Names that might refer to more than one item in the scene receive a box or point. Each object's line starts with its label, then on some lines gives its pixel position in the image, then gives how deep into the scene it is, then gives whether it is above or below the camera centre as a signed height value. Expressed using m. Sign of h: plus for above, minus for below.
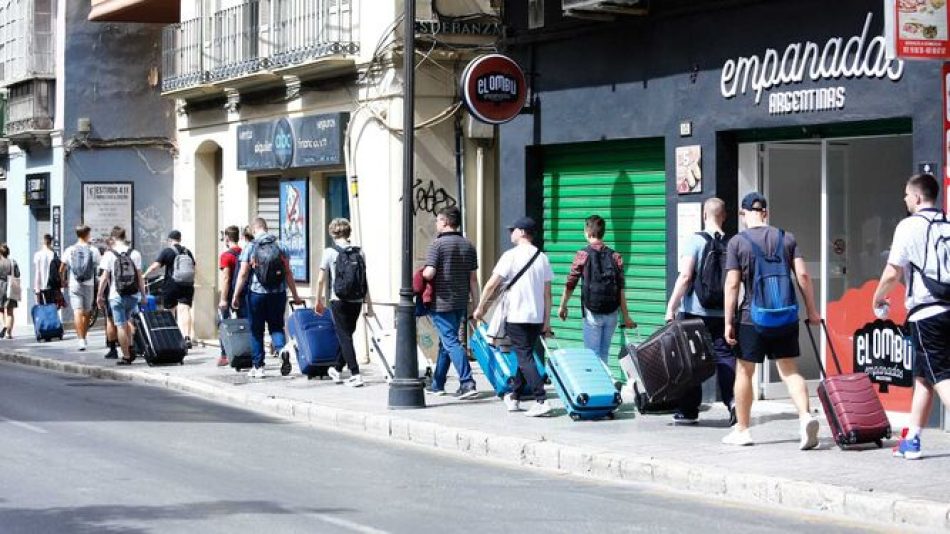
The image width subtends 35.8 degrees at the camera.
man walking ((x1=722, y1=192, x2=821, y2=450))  11.08 -0.38
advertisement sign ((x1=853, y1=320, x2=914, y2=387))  12.56 -0.88
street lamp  14.20 -0.56
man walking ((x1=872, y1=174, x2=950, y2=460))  10.25 -0.25
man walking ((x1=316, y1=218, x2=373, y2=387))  16.08 -0.28
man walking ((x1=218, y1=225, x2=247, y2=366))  19.00 -0.11
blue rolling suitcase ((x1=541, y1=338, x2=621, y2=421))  13.20 -1.17
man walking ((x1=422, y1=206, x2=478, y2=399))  15.08 -0.24
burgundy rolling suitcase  10.86 -1.17
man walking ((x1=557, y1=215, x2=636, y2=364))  14.20 -0.32
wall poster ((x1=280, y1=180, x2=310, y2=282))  22.05 +0.48
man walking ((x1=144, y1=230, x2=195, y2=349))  21.75 -0.27
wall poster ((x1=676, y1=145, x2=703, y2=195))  14.63 +0.84
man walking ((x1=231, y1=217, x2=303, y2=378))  17.33 -0.32
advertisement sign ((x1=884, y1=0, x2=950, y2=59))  11.31 +1.74
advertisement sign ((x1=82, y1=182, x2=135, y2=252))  28.41 +0.99
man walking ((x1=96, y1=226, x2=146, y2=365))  20.09 -0.36
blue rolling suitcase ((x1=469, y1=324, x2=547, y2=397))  14.52 -1.06
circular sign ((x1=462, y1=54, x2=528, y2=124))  16.08 +1.85
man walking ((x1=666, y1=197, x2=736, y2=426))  12.50 -0.31
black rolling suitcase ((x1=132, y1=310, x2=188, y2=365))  19.89 -1.10
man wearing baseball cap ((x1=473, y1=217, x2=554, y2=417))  13.67 -0.41
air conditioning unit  14.91 +2.54
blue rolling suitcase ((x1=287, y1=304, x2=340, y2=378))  16.97 -0.96
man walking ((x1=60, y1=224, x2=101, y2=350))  22.23 -0.26
